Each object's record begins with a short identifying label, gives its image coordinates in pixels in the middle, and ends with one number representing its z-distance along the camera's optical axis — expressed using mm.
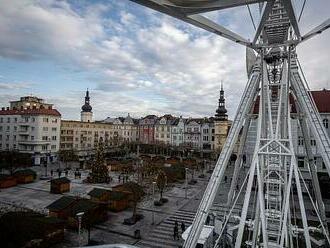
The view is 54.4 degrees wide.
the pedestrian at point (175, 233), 22516
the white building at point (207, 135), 86000
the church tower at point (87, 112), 97375
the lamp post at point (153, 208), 26492
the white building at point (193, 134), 88112
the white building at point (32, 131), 65000
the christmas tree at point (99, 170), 43250
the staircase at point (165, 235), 21422
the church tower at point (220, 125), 76469
